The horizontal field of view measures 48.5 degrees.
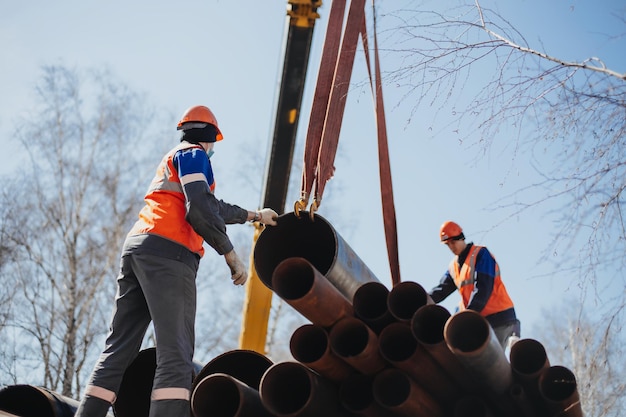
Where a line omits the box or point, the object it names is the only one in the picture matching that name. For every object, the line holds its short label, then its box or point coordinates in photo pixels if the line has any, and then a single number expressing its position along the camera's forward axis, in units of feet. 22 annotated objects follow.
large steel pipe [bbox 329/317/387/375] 10.02
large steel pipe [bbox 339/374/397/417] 10.21
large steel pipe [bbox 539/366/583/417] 9.78
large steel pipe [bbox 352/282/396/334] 10.72
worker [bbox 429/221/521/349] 19.61
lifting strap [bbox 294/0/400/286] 15.93
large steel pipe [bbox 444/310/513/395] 9.31
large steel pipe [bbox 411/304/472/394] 9.81
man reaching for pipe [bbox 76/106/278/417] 11.82
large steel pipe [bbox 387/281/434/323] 10.51
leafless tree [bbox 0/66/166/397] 44.42
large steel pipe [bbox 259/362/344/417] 10.00
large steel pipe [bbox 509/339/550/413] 10.09
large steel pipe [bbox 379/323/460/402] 10.02
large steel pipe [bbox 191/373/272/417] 10.55
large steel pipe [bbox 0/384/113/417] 13.53
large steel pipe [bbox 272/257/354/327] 10.09
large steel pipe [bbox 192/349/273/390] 13.38
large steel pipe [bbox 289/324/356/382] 10.18
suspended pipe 13.93
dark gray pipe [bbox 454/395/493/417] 10.28
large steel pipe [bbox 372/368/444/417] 9.83
